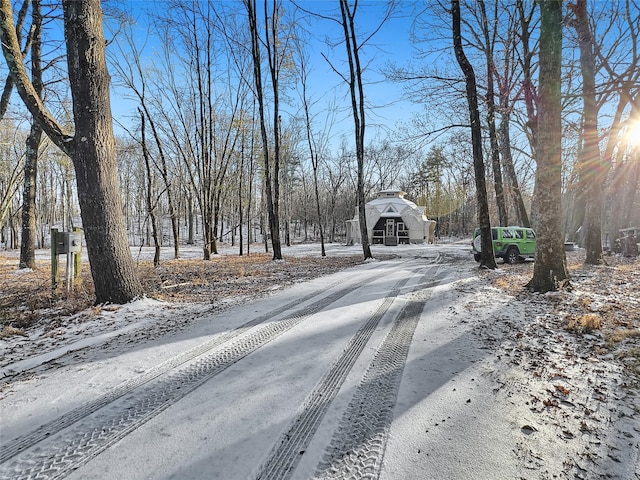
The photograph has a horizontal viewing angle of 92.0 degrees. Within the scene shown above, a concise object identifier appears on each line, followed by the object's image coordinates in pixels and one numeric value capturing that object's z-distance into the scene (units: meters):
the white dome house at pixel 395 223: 33.12
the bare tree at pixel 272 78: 14.28
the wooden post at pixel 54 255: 6.23
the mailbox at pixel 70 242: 6.35
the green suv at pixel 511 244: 13.40
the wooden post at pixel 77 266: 6.59
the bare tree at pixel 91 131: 5.01
